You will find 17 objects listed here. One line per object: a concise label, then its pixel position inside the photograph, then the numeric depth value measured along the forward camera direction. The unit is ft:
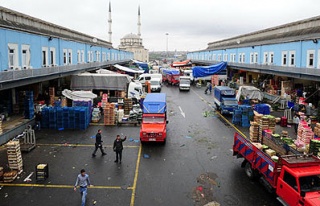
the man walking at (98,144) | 53.75
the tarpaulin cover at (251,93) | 99.91
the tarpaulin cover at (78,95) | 88.49
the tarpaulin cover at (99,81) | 104.99
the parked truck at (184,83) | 154.51
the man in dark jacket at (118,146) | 49.86
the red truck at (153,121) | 59.62
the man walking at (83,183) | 35.93
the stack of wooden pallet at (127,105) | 90.12
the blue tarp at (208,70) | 154.52
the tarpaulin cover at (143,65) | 246.92
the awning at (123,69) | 165.08
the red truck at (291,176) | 31.14
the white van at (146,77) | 161.68
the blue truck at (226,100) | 89.45
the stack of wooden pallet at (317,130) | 64.69
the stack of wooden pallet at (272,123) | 68.49
